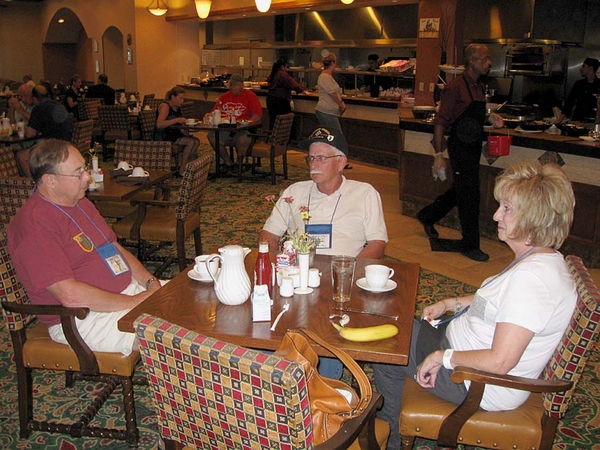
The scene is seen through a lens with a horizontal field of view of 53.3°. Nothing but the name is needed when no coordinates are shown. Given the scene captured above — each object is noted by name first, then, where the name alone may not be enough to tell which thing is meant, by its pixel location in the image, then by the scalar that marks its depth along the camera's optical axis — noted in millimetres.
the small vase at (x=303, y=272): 2383
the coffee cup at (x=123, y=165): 4824
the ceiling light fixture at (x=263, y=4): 10414
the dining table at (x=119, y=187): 4184
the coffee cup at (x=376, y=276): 2410
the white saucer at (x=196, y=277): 2494
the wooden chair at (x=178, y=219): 4242
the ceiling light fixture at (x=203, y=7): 12086
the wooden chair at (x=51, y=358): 2453
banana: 1995
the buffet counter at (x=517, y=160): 4996
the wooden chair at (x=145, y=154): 5199
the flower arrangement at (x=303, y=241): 2404
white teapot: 2229
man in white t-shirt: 3078
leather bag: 1672
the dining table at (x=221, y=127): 8117
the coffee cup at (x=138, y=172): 4652
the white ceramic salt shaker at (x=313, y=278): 2459
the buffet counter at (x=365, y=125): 9492
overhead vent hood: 8922
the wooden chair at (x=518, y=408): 1911
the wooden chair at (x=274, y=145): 8094
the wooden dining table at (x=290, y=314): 1990
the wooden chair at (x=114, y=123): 9789
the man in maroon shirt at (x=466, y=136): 5055
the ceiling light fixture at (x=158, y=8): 13820
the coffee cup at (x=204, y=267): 2403
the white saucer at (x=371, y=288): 2410
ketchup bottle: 2312
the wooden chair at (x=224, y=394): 1391
